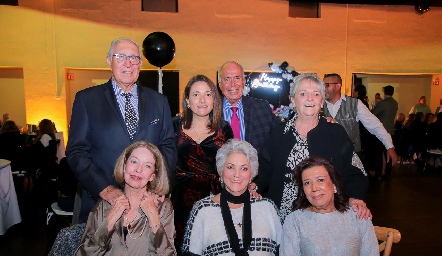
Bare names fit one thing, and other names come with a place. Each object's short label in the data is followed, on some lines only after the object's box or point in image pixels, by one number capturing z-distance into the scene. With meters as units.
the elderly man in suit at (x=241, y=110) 3.18
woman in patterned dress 2.70
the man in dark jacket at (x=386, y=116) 7.93
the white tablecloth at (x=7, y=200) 4.93
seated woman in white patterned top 2.16
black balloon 5.05
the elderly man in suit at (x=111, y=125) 2.27
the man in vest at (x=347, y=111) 4.34
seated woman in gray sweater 2.12
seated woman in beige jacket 2.04
